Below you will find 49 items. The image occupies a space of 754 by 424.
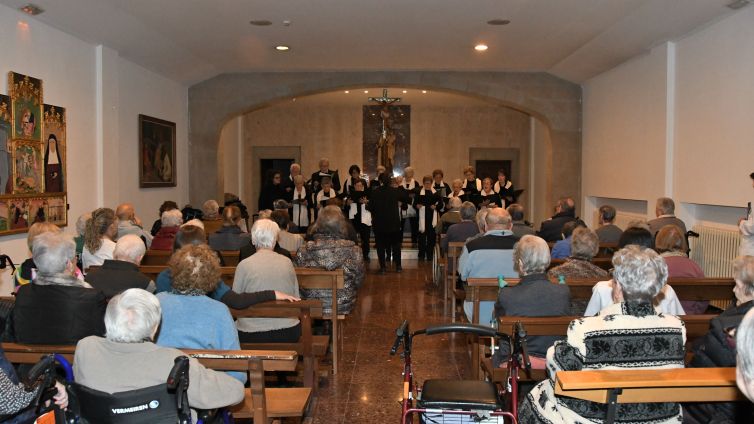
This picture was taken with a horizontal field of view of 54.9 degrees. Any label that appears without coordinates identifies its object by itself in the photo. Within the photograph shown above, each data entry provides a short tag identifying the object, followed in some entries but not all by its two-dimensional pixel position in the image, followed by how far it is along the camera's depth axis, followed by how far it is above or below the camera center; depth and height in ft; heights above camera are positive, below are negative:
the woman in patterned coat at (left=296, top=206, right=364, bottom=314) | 19.22 -1.79
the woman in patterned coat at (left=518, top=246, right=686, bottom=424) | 8.84 -1.90
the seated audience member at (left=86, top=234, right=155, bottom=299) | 14.67 -1.70
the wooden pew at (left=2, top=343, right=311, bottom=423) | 9.73 -2.43
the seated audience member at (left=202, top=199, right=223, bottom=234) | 29.63 -1.19
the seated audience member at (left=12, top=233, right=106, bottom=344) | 11.76 -1.91
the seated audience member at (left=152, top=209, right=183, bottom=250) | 23.70 -1.35
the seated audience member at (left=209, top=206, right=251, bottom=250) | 25.12 -1.61
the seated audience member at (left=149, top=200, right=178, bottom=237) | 31.52 -0.79
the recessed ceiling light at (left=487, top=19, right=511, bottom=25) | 30.09 +7.04
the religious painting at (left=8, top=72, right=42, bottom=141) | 23.90 +2.85
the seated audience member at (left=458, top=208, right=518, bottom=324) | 19.75 -1.75
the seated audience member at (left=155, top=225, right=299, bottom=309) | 14.32 -2.13
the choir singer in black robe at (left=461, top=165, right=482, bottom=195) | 43.27 +0.35
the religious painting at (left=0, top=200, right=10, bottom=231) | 23.21 -0.87
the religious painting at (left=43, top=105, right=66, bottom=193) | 26.23 +1.49
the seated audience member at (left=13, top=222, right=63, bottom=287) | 16.05 -1.71
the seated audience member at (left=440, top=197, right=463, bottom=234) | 34.17 -1.28
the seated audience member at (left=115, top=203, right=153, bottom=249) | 24.30 -1.18
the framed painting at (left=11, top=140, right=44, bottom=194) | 24.08 +0.74
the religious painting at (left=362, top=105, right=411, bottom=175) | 64.03 +4.61
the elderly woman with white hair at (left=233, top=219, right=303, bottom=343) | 15.94 -2.13
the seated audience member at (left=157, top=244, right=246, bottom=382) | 11.14 -1.89
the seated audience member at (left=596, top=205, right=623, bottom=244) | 25.99 -1.40
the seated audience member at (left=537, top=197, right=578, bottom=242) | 29.40 -1.26
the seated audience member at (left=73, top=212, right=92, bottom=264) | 20.66 -1.22
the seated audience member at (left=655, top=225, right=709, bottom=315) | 17.39 -1.64
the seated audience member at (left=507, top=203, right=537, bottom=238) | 26.53 -1.11
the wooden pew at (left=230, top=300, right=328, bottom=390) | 14.85 -2.88
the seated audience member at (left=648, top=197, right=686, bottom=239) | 25.96 -0.95
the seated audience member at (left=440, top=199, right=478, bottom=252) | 28.34 -1.57
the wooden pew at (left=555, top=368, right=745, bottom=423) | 7.89 -2.17
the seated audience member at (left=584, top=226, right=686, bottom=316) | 13.65 -2.10
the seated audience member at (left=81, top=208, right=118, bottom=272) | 19.17 -1.35
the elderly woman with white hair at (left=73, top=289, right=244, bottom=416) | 8.56 -2.03
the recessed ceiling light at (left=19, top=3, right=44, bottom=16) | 24.02 +6.02
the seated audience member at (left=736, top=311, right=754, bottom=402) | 5.55 -1.28
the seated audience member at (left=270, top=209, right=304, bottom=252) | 24.95 -1.63
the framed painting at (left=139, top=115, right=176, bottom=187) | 36.86 +1.99
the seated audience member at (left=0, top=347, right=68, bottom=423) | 7.57 -2.23
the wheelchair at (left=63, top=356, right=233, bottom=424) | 8.23 -2.47
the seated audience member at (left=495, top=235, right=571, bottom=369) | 13.29 -1.95
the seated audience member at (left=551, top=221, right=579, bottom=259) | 21.86 -1.80
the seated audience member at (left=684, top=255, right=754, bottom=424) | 9.58 -2.20
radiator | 26.71 -2.27
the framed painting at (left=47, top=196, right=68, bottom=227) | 26.48 -0.80
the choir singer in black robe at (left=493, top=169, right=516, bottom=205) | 44.19 +0.00
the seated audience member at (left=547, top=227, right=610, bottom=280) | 16.31 -1.61
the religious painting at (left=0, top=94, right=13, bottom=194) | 23.16 +1.46
